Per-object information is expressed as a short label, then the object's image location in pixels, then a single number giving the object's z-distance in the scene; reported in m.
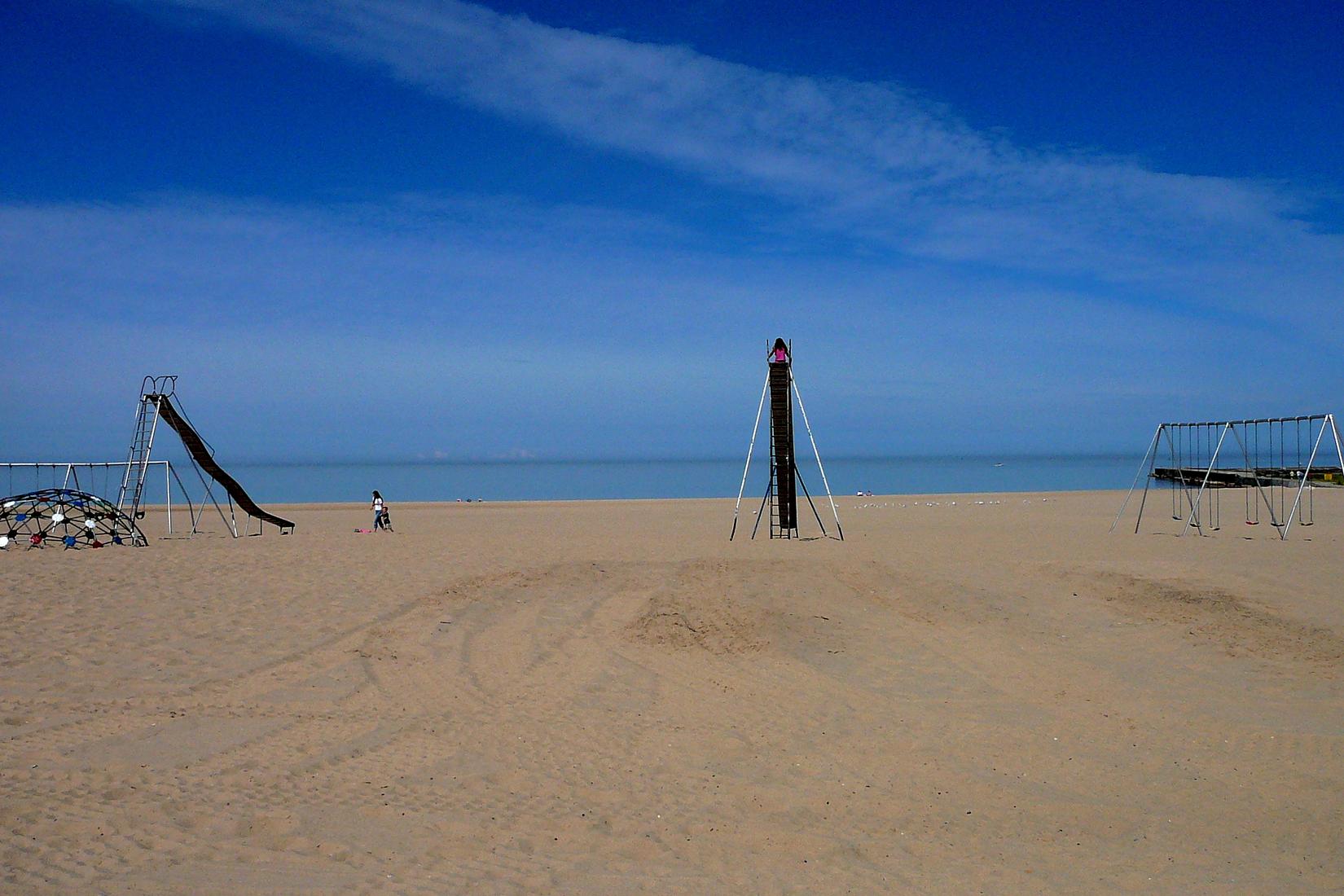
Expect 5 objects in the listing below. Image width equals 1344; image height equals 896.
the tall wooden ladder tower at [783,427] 18.45
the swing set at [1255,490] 20.73
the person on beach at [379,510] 24.81
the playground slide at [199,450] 22.02
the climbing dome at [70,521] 17.56
